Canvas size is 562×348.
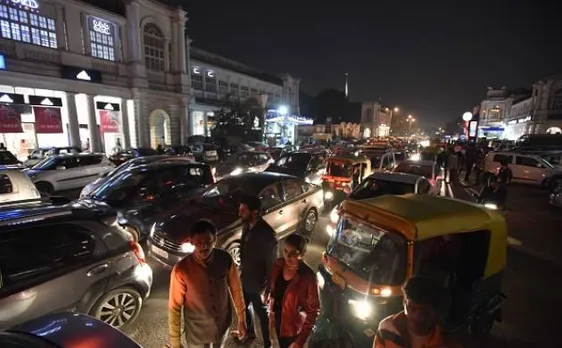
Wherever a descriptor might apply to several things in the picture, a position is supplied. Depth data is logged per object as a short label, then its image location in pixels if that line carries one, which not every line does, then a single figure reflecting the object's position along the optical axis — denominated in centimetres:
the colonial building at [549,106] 4253
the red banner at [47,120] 1962
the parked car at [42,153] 1519
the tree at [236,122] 3183
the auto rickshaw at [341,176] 1109
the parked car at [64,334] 190
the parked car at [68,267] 316
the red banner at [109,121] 2344
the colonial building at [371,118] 7688
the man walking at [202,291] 249
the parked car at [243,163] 1373
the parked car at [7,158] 1311
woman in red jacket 265
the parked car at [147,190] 702
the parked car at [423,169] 988
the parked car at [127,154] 1773
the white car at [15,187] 681
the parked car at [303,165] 1250
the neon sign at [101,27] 2227
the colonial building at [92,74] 1855
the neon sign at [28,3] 1812
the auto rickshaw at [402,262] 321
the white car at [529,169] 1387
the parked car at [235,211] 541
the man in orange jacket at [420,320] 200
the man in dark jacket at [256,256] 330
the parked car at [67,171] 1107
